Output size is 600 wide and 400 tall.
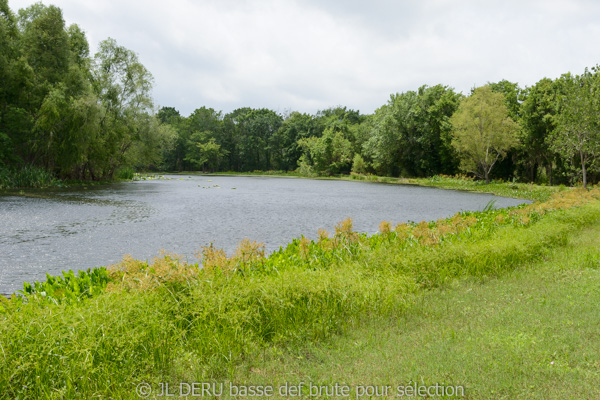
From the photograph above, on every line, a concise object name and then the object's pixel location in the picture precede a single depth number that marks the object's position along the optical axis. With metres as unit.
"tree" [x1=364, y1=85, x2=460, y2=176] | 54.41
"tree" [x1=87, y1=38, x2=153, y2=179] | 41.59
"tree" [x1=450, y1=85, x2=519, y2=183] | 40.94
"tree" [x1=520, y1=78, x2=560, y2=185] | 39.81
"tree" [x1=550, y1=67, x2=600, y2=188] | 27.09
